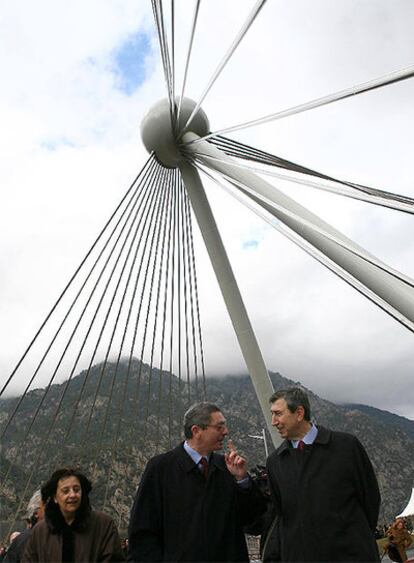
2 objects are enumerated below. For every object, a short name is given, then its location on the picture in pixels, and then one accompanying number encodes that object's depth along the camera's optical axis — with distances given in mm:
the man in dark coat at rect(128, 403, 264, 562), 3400
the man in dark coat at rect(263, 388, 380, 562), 3240
